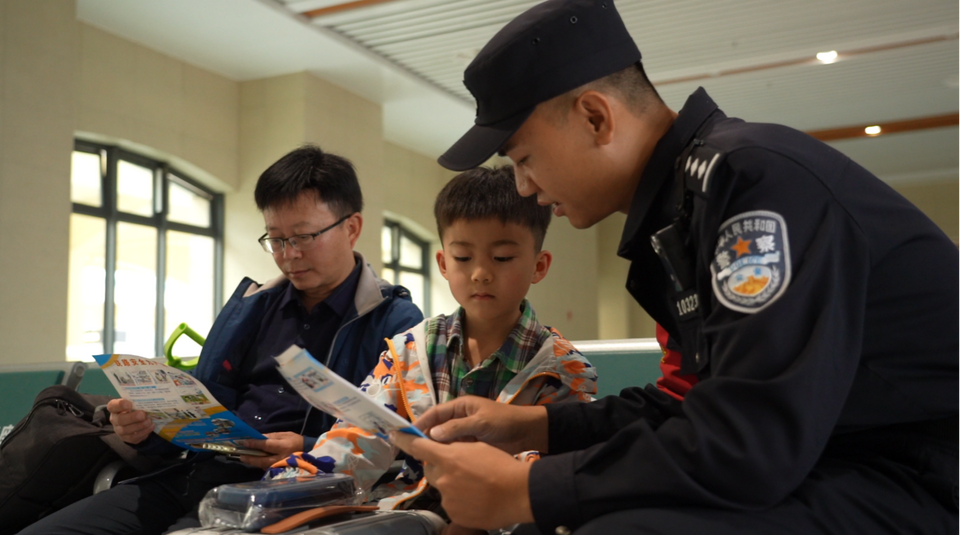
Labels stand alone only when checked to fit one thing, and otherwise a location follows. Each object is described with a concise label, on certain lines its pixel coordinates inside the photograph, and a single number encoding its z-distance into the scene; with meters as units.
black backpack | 2.25
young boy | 1.94
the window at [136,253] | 9.07
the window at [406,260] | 13.80
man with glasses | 2.23
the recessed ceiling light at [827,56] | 9.84
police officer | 1.03
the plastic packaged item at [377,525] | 1.43
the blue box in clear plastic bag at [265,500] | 1.46
